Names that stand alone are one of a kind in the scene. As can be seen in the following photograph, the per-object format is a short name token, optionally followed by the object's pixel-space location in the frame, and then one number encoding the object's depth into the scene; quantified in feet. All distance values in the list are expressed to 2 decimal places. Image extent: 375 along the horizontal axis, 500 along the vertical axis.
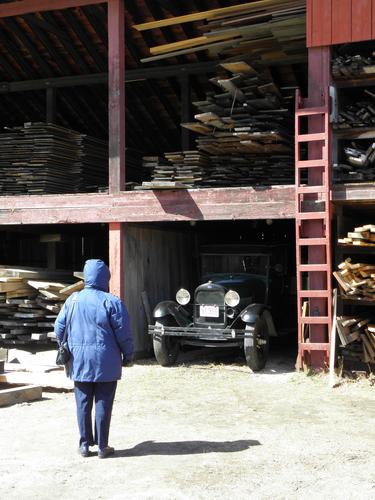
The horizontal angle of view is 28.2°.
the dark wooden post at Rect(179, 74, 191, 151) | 52.70
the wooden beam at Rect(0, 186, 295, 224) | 38.81
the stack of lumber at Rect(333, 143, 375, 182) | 37.37
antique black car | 37.99
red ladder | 36.14
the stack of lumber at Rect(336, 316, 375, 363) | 35.55
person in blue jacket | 21.09
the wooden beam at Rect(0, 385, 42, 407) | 29.35
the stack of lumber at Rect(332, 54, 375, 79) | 36.37
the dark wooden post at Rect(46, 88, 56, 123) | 56.44
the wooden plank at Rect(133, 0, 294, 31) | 41.74
